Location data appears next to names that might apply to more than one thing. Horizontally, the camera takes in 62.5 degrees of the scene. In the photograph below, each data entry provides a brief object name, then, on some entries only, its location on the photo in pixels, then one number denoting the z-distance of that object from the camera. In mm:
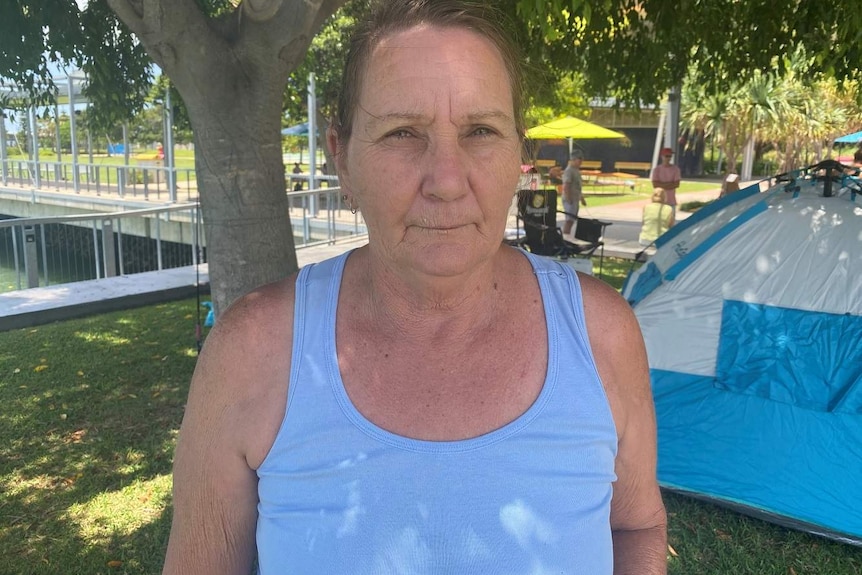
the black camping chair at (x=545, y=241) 10211
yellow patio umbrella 16391
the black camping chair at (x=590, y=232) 10978
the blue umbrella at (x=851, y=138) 22406
